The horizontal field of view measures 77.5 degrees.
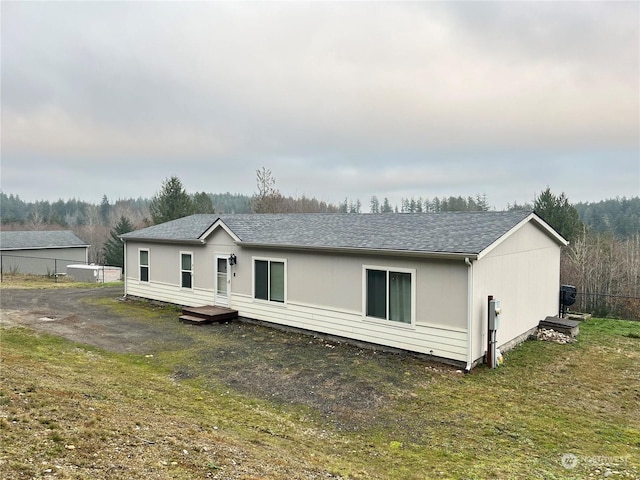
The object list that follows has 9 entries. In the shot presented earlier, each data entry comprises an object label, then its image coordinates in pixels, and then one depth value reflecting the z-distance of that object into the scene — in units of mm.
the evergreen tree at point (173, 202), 35125
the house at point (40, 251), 28859
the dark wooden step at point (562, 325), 10953
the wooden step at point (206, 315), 12227
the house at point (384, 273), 8578
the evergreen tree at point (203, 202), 46234
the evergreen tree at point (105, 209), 90438
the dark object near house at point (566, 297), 12844
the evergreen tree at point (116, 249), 34844
